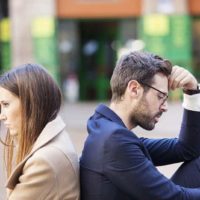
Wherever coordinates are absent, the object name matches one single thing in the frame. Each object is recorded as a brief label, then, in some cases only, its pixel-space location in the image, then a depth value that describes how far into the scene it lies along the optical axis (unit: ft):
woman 9.63
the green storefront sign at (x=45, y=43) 84.39
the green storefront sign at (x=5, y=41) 88.89
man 9.52
